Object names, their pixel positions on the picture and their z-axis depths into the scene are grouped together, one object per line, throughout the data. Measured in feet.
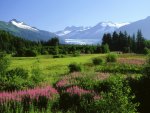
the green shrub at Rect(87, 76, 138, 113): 24.64
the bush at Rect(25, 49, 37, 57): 192.67
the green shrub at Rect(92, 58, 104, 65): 102.49
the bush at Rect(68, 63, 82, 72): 74.93
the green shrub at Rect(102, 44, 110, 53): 229.15
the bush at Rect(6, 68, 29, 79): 50.88
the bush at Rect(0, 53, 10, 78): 56.51
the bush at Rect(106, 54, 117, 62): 113.94
